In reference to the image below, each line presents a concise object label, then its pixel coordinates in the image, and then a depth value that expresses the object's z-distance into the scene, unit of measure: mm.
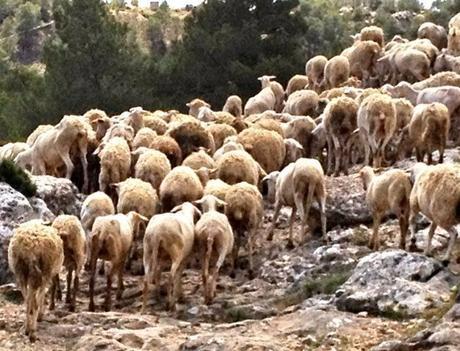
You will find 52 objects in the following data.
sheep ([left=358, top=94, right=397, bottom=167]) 20219
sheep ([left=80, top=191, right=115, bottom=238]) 16672
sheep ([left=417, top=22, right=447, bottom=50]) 34688
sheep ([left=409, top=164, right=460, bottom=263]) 14055
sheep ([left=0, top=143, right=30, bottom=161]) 23375
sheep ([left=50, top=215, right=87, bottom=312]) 14461
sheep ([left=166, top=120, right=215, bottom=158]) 21766
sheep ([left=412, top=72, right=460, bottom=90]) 25328
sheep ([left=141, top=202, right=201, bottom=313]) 14656
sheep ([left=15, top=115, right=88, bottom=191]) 21094
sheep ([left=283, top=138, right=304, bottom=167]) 21859
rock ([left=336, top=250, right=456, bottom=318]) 13094
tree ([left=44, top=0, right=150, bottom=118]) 38188
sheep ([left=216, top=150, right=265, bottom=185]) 19062
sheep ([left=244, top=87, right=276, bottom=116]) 29797
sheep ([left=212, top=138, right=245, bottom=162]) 20469
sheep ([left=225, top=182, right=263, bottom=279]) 16750
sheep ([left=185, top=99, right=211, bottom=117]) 28203
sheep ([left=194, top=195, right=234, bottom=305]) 15070
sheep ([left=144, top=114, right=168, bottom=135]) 23742
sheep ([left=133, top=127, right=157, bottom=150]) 21500
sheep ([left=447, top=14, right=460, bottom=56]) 31750
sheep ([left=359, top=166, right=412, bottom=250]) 15867
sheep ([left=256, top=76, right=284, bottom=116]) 31234
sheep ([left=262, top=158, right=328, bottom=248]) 17406
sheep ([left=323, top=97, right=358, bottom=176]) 21641
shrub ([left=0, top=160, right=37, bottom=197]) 18453
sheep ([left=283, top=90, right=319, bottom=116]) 26250
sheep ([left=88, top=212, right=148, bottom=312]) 14773
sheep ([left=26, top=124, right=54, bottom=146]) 23500
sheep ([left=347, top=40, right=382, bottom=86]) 30859
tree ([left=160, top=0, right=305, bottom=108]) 39406
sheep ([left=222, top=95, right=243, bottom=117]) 29344
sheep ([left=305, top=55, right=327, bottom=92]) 32062
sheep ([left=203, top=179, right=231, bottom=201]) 17420
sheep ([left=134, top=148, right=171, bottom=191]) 18891
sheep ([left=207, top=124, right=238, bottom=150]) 22988
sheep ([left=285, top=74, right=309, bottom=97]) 32062
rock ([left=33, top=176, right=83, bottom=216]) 19359
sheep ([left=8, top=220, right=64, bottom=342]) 12930
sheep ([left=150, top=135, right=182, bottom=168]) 20812
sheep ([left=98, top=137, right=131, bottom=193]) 19547
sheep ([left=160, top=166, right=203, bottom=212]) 17531
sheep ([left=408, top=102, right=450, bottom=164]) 19562
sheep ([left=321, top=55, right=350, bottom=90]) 29859
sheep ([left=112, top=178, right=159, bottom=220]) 17094
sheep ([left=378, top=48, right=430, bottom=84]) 28875
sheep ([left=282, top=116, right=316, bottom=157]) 23172
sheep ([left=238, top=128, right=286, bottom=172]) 21344
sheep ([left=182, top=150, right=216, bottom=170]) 19750
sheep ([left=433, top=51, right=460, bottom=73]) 29359
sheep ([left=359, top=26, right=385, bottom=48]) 33594
